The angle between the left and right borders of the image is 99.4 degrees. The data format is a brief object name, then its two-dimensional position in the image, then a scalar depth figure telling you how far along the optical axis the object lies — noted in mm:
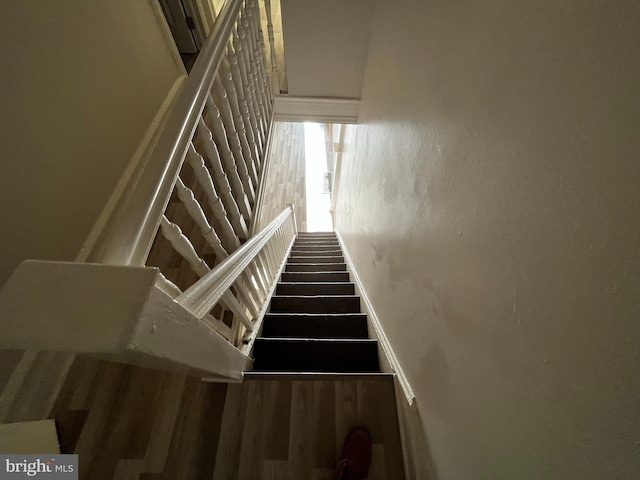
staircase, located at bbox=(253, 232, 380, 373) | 1579
